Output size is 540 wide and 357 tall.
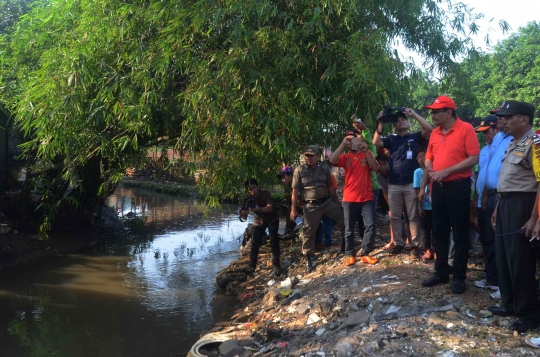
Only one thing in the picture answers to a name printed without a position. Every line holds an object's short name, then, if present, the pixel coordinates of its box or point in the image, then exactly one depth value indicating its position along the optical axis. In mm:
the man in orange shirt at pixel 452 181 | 4832
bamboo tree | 7008
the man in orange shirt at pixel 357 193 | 6465
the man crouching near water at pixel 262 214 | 7656
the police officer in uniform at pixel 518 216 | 4047
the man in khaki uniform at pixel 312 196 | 6926
